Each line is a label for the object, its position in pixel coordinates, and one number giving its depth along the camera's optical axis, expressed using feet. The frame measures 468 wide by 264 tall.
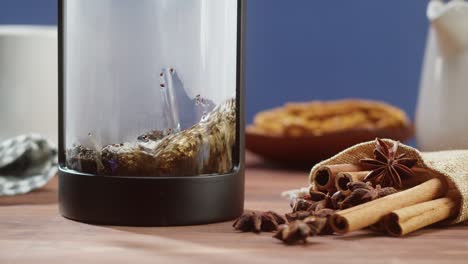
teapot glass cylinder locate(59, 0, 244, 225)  2.30
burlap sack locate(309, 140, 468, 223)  2.34
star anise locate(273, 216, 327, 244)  2.17
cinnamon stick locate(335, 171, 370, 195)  2.36
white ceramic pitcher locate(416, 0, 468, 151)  3.02
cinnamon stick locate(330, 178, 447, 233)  2.21
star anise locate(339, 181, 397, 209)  2.29
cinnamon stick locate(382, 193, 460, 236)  2.24
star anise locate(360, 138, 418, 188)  2.39
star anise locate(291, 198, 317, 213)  2.35
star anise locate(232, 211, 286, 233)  2.27
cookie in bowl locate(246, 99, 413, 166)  3.21
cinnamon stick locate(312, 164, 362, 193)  2.38
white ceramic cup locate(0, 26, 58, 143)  3.02
